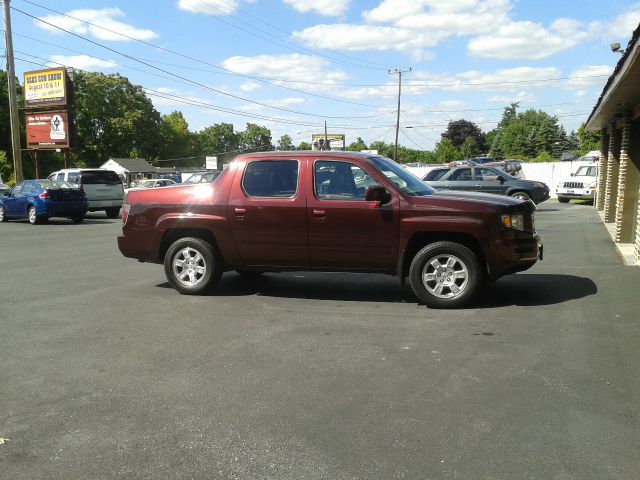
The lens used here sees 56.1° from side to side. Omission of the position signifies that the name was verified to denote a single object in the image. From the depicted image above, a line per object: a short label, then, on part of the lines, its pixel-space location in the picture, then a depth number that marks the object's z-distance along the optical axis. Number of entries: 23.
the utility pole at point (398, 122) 65.00
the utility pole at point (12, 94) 27.73
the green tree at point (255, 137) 160.12
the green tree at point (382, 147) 108.39
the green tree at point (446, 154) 76.94
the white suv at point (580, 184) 25.88
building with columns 8.67
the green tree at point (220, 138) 152.62
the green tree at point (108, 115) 90.69
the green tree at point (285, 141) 146.50
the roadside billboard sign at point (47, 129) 33.94
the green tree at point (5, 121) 65.56
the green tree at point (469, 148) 95.00
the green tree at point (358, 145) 117.00
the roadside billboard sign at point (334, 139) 85.28
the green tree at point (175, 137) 109.75
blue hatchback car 20.88
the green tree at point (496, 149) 117.19
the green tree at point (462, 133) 110.29
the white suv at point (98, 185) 22.62
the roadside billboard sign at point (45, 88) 34.62
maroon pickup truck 6.97
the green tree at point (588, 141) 77.23
